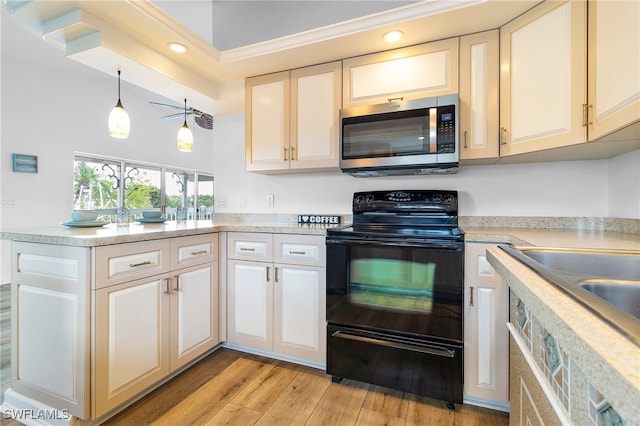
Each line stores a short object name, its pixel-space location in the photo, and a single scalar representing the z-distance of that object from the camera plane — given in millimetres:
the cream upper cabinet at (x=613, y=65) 1051
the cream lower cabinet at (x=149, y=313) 1420
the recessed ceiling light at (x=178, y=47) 1912
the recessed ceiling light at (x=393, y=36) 1778
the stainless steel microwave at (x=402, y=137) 1768
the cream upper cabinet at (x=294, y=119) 2133
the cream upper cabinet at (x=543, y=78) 1413
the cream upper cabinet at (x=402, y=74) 1827
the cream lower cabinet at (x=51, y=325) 1374
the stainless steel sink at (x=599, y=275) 452
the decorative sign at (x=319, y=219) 2393
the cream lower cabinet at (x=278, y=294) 1938
